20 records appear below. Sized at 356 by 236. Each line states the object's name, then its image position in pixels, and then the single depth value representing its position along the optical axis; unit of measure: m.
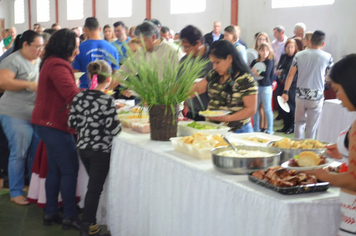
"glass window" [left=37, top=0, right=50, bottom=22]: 16.78
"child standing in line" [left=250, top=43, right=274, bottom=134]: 5.74
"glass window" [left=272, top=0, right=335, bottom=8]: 7.17
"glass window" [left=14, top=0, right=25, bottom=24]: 18.69
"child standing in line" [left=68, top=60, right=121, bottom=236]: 2.62
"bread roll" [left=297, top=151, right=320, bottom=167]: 1.69
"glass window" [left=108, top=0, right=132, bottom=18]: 12.09
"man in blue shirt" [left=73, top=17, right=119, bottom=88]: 4.46
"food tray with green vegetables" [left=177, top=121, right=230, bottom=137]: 2.59
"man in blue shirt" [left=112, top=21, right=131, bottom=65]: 6.10
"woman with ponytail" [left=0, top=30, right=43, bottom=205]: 3.26
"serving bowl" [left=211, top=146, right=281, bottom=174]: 1.84
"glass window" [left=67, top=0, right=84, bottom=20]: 14.49
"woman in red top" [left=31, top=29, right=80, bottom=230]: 2.74
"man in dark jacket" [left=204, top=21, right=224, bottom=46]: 7.69
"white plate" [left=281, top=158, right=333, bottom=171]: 1.62
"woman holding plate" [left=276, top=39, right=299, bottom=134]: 6.26
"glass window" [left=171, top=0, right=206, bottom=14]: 9.72
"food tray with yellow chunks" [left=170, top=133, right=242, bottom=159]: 2.15
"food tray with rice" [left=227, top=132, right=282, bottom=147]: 2.49
